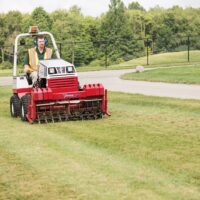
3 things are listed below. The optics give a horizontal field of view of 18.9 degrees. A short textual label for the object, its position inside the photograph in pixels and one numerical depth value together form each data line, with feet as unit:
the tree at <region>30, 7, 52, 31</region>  307.78
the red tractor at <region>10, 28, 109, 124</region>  42.32
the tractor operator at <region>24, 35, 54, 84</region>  46.96
